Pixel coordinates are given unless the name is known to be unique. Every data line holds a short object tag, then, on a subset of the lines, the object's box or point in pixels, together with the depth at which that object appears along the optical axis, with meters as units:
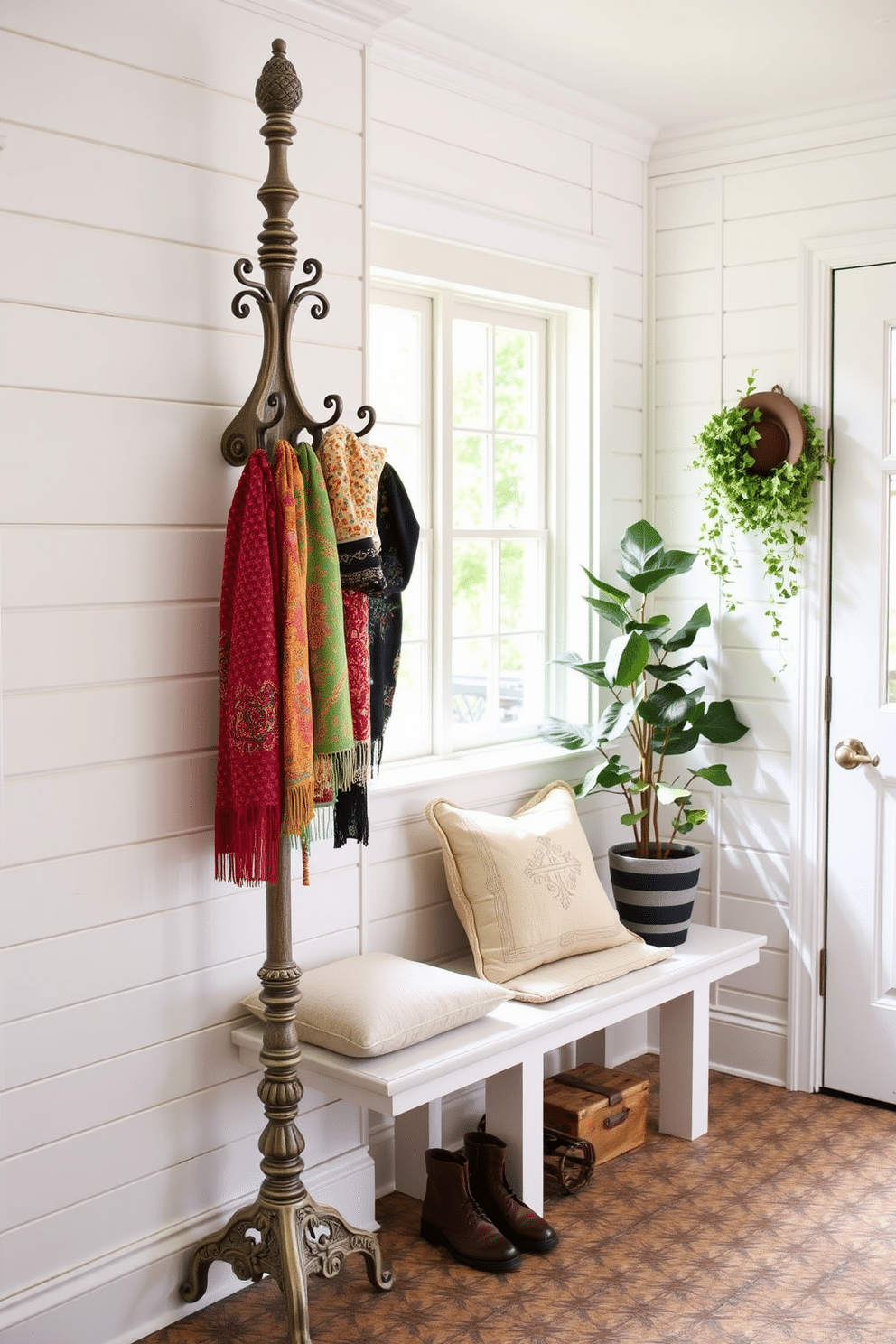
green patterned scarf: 2.46
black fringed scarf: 2.81
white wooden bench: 2.50
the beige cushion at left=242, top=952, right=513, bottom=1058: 2.50
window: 3.39
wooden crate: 3.21
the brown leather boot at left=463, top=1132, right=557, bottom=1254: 2.80
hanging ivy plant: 3.57
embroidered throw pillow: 3.10
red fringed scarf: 2.36
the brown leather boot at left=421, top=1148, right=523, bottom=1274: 2.73
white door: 3.53
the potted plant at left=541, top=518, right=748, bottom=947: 3.49
